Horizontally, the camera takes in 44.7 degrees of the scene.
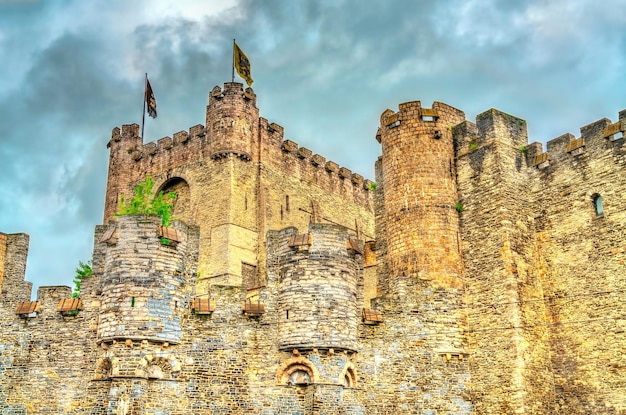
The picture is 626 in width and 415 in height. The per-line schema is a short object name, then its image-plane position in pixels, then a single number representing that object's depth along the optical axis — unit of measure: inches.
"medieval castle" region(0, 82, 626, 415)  801.6
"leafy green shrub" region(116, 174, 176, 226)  893.3
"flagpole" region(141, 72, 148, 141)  1659.7
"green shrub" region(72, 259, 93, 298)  1098.1
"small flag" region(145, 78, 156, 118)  1653.5
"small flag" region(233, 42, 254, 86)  1550.2
